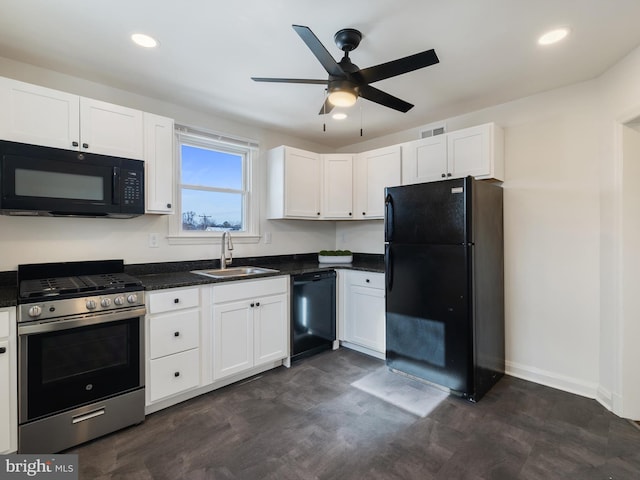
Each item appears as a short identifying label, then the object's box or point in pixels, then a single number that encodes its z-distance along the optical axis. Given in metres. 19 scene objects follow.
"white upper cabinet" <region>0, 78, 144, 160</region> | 1.94
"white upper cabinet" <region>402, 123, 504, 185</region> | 2.77
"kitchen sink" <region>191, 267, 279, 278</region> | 3.00
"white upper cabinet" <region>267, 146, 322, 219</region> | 3.51
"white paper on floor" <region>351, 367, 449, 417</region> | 2.40
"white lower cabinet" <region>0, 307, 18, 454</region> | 1.69
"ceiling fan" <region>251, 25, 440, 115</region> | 1.64
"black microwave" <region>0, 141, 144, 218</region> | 1.92
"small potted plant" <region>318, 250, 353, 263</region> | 3.83
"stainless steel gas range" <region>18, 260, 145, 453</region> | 1.77
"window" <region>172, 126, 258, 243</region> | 3.09
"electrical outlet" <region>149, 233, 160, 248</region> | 2.80
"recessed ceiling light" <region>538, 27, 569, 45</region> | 1.88
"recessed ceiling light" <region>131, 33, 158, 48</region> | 1.95
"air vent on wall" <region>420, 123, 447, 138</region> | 3.40
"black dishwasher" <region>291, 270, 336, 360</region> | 3.10
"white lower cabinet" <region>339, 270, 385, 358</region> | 3.21
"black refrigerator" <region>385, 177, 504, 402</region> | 2.44
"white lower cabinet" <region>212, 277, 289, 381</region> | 2.56
